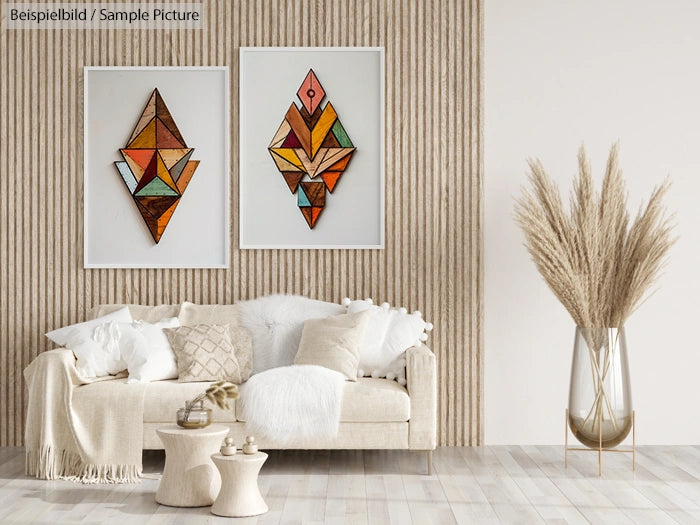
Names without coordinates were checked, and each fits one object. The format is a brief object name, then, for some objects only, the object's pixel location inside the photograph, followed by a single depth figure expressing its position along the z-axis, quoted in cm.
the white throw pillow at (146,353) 420
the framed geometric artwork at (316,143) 490
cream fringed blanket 401
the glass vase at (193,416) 357
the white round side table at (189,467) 350
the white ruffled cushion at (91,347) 421
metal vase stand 419
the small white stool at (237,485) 335
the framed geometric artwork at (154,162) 490
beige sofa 405
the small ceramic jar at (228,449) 339
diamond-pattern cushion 429
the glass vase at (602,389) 430
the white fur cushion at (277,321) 456
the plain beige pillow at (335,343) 430
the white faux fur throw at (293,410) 401
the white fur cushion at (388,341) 444
